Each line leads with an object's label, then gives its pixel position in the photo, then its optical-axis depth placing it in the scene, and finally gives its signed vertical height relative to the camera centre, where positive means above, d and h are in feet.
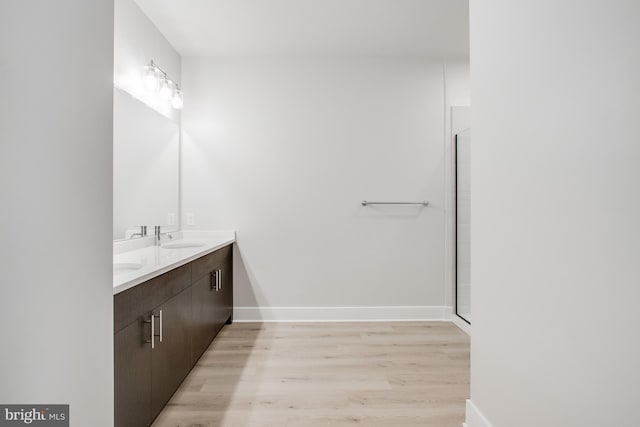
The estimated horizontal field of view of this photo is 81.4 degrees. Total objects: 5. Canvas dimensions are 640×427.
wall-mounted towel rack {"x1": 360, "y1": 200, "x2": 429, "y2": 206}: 11.24 +0.39
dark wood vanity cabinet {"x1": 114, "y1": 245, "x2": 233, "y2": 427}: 4.56 -1.90
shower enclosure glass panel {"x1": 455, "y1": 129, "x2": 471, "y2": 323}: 10.44 -0.26
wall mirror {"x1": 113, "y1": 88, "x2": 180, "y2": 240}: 7.81 +1.15
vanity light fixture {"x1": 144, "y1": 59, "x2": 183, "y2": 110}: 8.87 +3.34
